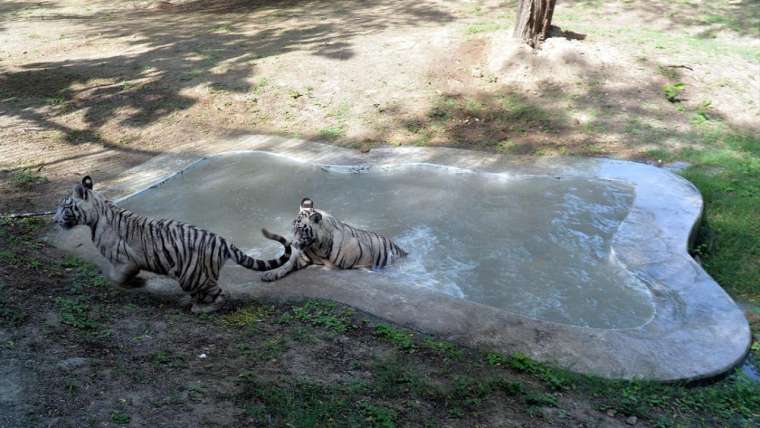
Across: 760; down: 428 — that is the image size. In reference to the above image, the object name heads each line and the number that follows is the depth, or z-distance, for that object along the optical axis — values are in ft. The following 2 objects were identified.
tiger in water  21.58
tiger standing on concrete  19.36
